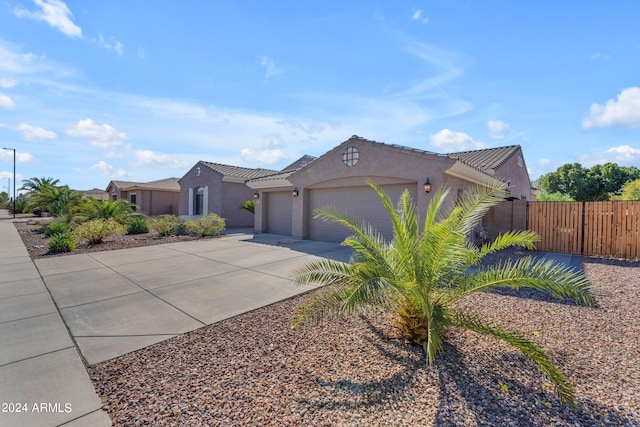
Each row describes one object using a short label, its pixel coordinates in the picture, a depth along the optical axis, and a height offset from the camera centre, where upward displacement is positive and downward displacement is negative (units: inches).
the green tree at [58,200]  749.9 +18.2
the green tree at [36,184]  1043.9 +81.8
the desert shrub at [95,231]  456.9 -39.1
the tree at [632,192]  669.9 +52.8
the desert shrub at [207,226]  561.6 -35.9
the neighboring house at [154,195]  1117.4 +48.8
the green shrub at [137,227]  629.0 -44.1
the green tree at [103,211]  589.6 -8.7
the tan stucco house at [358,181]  385.7 +46.0
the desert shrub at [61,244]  406.9 -54.4
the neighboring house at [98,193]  1700.3 +88.1
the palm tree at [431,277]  122.4 -31.0
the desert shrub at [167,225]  582.6 -36.0
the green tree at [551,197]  867.4 +47.4
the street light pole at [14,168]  1218.1 +167.7
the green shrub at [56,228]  547.7 -43.7
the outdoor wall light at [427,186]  371.2 +31.9
